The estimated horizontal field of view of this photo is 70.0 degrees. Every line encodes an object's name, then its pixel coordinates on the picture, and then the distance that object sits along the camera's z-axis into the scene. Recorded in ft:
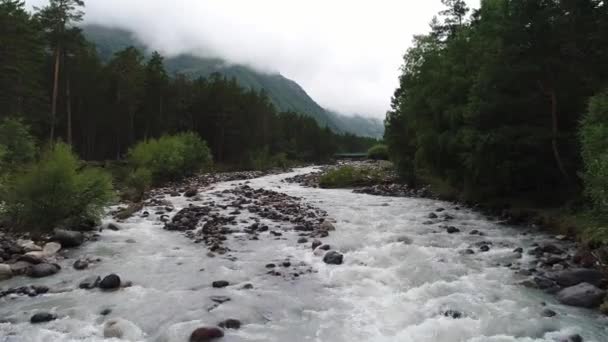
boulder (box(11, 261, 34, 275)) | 36.83
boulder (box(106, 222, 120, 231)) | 55.83
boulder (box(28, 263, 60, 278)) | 36.42
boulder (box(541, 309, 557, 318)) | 28.96
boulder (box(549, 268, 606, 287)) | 34.47
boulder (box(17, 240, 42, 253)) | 41.65
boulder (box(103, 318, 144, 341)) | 25.40
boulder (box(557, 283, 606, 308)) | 30.78
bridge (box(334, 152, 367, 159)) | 465.47
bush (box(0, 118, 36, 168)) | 86.75
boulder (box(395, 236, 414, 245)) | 50.31
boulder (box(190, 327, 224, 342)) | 25.04
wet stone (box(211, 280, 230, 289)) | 34.94
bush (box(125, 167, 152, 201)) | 89.83
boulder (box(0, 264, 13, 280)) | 35.53
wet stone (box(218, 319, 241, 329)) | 27.07
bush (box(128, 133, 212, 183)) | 125.80
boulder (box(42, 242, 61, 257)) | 42.11
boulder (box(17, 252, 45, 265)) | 38.96
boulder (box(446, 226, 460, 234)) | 56.65
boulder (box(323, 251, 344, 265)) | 41.91
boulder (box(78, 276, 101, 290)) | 33.86
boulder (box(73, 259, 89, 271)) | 38.86
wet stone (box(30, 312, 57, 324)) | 27.17
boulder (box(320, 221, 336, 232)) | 58.08
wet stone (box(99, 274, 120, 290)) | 33.81
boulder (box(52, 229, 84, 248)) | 46.21
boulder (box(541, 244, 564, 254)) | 44.67
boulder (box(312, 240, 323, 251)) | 47.89
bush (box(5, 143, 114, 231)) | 48.62
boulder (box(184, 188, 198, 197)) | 93.76
